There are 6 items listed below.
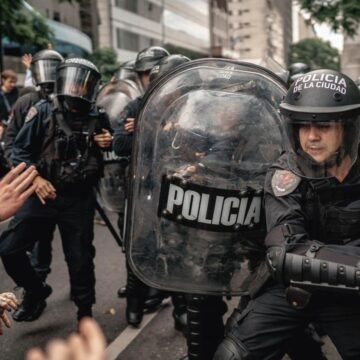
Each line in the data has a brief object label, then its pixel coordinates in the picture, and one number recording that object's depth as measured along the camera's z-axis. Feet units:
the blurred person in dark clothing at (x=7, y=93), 24.59
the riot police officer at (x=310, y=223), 5.89
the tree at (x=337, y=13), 27.25
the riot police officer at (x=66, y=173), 10.31
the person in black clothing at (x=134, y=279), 10.85
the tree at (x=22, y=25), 35.05
